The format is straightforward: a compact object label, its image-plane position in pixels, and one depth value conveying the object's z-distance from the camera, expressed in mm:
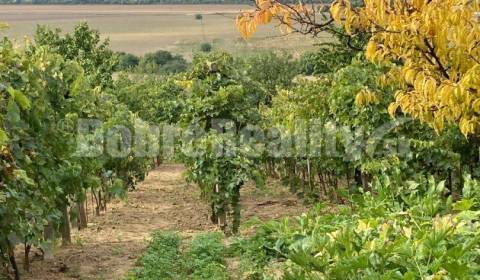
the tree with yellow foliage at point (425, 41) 7187
